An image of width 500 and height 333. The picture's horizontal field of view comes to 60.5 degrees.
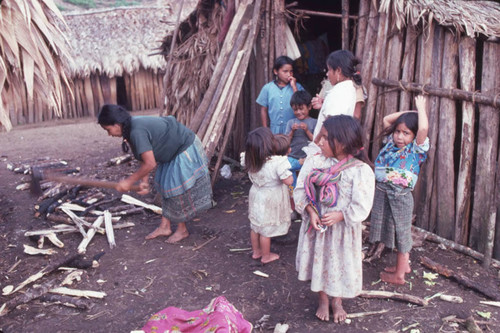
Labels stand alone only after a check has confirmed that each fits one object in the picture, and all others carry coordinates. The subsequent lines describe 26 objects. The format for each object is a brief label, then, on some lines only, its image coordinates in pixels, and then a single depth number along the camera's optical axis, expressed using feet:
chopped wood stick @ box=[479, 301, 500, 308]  11.43
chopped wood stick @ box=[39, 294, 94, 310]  12.06
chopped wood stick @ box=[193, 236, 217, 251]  15.47
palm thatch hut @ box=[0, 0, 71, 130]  11.35
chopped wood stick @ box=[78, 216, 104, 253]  15.58
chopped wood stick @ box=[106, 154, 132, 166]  26.73
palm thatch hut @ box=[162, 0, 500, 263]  12.96
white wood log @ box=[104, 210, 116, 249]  16.05
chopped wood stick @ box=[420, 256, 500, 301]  11.82
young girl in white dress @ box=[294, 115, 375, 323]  9.67
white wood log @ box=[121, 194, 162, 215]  18.89
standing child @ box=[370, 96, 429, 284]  11.92
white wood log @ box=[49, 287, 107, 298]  12.60
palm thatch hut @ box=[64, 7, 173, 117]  43.74
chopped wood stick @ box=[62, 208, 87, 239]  16.75
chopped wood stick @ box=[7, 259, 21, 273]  14.43
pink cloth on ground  9.53
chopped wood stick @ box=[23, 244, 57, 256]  15.42
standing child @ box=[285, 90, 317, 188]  15.56
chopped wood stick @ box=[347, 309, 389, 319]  11.06
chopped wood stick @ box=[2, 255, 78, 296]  13.09
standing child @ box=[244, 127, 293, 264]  12.80
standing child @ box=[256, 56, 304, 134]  16.85
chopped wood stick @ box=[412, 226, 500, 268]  13.41
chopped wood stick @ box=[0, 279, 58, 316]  11.97
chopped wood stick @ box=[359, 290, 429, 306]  11.50
